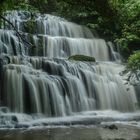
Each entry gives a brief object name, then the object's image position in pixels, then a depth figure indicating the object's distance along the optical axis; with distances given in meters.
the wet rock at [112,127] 11.54
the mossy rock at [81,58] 19.66
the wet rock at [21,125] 12.20
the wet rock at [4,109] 13.88
